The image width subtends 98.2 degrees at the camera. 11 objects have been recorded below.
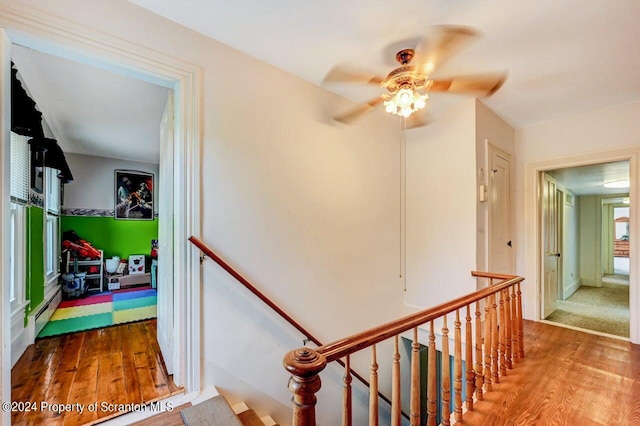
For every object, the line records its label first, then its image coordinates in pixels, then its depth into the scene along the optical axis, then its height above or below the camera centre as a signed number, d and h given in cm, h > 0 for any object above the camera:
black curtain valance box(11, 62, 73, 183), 199 +75
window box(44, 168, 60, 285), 387 -21
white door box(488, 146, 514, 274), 313 -3
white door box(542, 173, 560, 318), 364 -43
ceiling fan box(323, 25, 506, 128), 189 +94
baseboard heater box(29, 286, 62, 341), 291 -119
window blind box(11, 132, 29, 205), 254 +43
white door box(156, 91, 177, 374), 220 -30
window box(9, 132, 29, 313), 253 -1
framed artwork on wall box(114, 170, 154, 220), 564 +38
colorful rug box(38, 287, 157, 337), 325 -136
